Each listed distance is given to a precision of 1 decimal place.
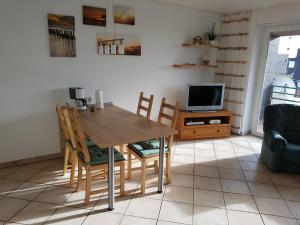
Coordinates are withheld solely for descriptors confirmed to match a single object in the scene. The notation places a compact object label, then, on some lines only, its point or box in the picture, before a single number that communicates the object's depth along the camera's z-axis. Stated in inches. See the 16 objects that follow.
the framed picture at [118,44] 137.3
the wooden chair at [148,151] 98.7
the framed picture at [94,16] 128.7
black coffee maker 125.1
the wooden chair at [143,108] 121.8
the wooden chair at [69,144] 95.5
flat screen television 170.7
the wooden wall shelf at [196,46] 167.3
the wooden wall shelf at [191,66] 167.8
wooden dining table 83.1
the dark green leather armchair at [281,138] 119.0
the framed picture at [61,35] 120.8
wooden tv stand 168.2
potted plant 174.1
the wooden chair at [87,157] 84.7
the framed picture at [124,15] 139.2
